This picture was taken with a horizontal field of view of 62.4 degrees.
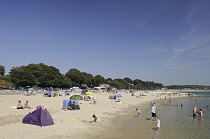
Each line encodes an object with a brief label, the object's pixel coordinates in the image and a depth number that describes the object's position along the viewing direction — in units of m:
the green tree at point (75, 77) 97.38
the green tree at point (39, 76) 62.84
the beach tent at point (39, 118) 11.95
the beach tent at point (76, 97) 27.58
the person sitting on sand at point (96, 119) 15.05
